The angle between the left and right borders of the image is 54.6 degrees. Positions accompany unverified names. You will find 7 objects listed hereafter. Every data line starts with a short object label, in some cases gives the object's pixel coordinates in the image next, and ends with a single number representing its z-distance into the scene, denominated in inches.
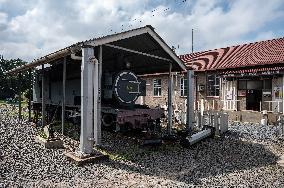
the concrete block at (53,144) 345.4
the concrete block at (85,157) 275.9
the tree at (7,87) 2554.6
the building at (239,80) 671.1
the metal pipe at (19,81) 663.1
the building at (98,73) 304.2
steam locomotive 383.6
